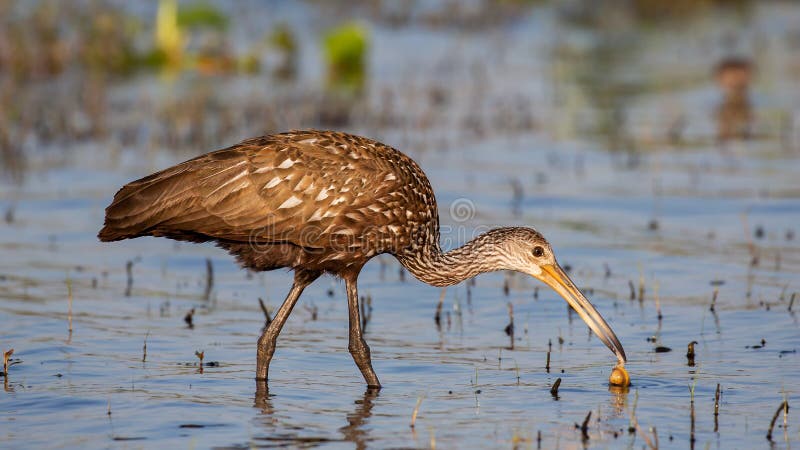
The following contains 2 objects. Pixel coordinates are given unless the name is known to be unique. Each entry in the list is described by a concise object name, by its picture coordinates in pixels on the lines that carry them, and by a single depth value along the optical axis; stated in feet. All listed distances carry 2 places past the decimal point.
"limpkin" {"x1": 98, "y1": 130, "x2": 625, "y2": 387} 51.13
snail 51.26
